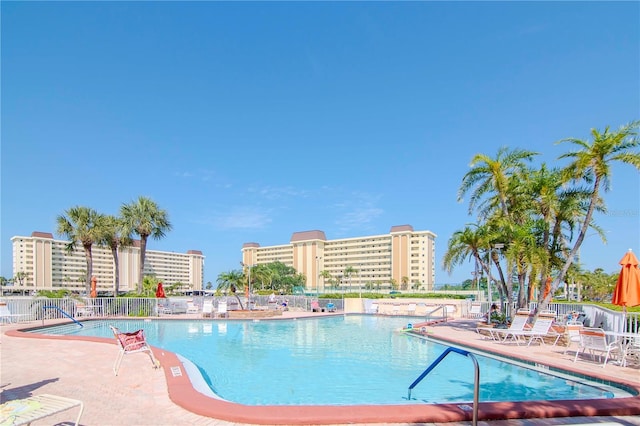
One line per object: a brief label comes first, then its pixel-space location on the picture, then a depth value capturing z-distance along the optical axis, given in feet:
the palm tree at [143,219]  92.63
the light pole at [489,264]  44.88
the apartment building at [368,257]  358.02
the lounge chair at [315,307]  85.20
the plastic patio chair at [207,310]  69.10
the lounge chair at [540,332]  35.86
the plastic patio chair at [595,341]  26.73
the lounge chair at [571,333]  34.31
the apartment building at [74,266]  330.34
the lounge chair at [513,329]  37.29
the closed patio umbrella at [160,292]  74.21
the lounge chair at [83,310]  62.44
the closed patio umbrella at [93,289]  71.04
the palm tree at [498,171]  46.50
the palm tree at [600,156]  36.40
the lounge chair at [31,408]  10.39
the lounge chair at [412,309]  77.71
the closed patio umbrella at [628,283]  28.19
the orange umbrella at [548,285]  47.86
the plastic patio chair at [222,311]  69.11
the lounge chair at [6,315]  48.29
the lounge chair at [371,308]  81.92
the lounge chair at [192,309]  74.54
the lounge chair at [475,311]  69.67
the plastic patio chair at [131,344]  23.40
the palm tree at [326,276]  371.23
